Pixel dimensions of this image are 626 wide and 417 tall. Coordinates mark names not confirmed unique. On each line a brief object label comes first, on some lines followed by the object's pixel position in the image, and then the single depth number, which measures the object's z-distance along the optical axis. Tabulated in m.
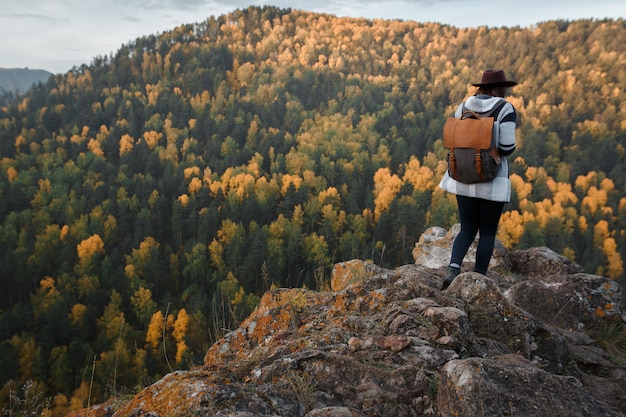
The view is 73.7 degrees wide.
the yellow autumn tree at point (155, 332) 53.16
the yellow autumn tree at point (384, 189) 90.43
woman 4.04
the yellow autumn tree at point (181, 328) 50.94
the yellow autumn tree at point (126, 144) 125.44
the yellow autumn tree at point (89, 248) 74.69
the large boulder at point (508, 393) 2.29
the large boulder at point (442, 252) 6.72
